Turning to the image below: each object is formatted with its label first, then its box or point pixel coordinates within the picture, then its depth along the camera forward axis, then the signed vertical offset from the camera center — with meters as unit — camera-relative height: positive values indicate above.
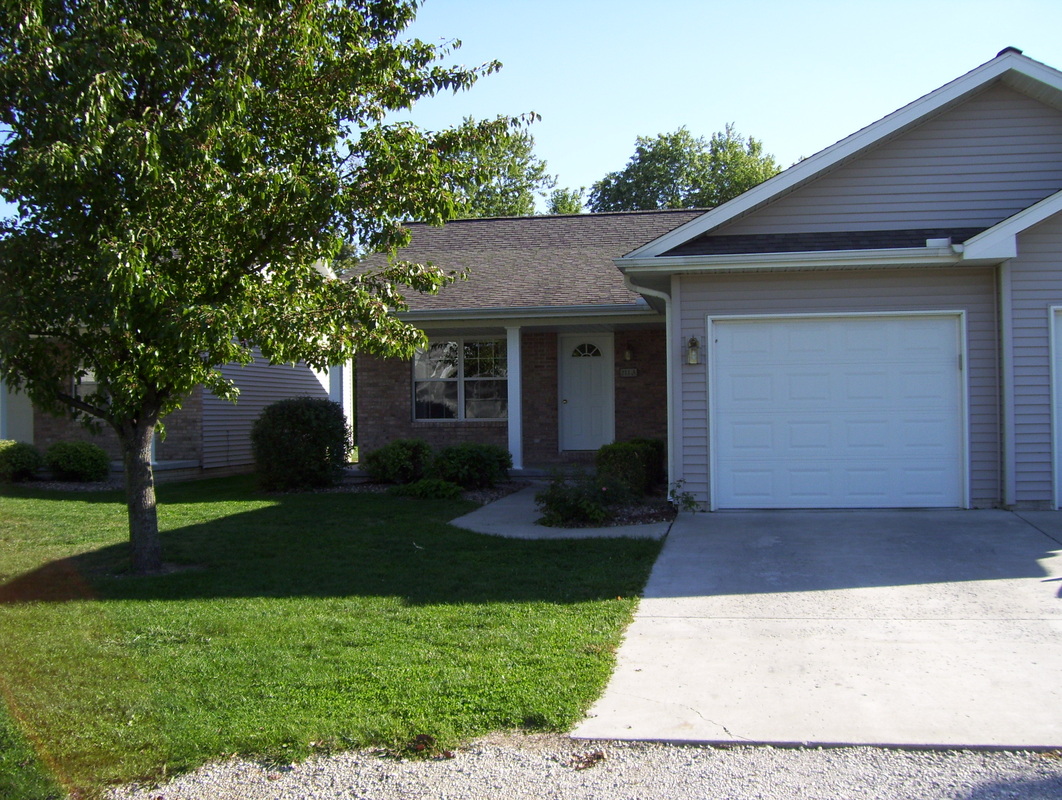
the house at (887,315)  9.88 +0.89
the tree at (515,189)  39.09 +9.52
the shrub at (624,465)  11.80 -0.81
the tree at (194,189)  6.66 +1.70
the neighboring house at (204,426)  16.78 -0.28
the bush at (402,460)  14.25 -0.85
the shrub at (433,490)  12.90 -1.19
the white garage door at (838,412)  10.20 -0.16
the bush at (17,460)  15.38 -0.79
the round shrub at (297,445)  13.91 -0.57
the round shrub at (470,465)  13.48 -0.89
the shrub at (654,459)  12.75 -0.83
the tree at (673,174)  43.44 +10.71
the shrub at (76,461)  15.57 -0.84
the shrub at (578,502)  10.19 -1.10
